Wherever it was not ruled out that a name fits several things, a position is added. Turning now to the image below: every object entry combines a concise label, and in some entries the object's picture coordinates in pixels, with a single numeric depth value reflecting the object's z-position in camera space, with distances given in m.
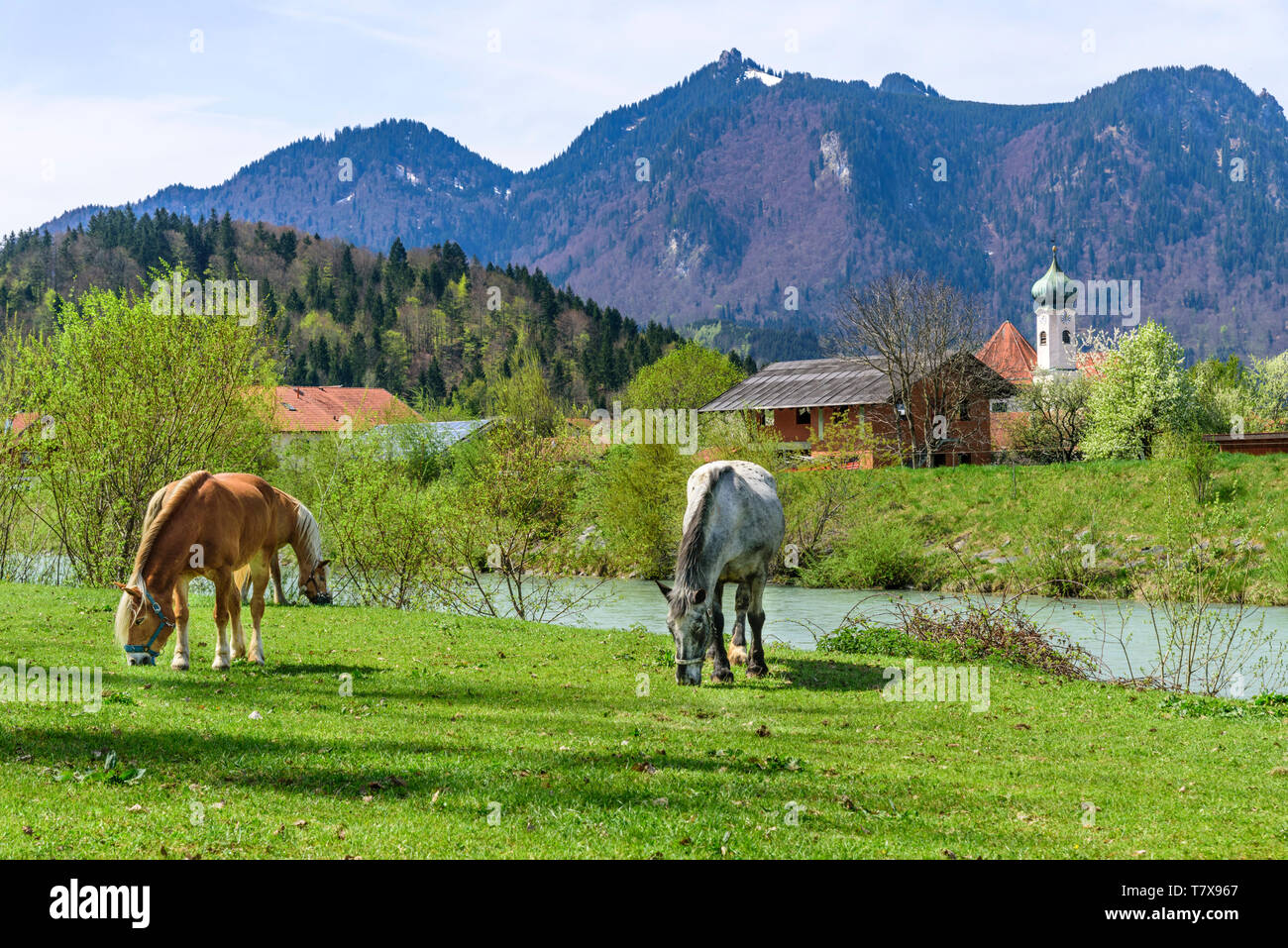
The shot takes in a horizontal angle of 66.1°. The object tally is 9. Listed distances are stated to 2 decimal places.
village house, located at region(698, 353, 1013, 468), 58.91
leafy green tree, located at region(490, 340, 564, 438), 58.86
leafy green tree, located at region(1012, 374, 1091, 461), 59.12
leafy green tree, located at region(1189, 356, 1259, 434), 56.62
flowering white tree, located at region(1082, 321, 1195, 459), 52.22
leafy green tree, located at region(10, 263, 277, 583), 21.95
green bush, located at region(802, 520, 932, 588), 38.16
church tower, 110.69
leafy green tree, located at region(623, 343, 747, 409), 85.68
